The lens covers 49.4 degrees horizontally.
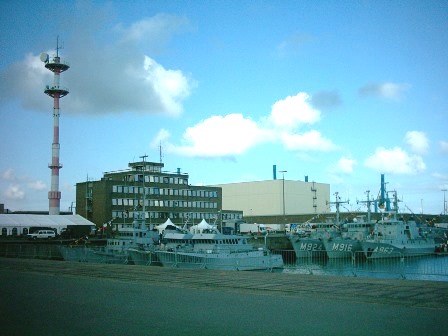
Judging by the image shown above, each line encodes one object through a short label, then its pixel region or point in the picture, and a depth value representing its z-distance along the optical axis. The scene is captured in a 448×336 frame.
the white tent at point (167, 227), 68.50
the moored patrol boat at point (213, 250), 41.44
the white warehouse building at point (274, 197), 131.38
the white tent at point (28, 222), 74.44
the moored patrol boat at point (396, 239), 63.25
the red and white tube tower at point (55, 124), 85.56
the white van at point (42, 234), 69.54
